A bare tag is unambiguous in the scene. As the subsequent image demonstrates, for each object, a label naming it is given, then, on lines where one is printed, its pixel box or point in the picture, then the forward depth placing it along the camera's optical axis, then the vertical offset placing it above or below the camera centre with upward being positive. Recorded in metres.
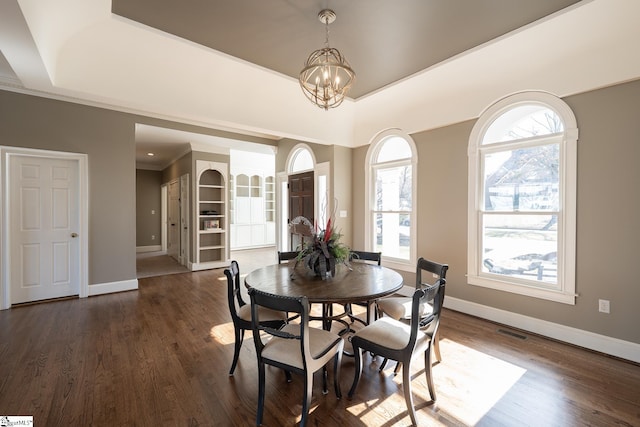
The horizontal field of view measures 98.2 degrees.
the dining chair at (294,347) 1.57 -0.87
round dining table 1.91 -0.57
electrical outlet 2.60 -0.89
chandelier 2.22 +1.12
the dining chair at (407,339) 1.72 -0.86
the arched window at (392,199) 4.23 +0.20
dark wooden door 5.47 +0.28
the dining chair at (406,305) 2.34 -0.84
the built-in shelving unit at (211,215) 6.19 -0.10
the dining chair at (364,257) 3.07 -0.54
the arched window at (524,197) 2.82 +0.15
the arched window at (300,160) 5.77 +1.09
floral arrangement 2.31 -0.32
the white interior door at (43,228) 3.76 -0.24
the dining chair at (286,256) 3.25 -0.54
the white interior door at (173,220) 7.20 -0.27
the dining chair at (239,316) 2.15 -0.87
